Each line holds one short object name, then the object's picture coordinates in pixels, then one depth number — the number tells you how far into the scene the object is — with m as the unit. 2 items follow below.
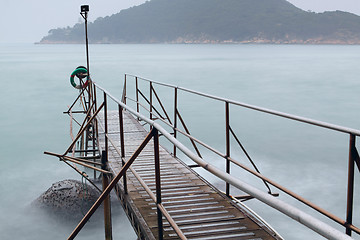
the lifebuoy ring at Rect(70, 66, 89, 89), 11.84
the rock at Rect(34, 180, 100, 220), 9.42
